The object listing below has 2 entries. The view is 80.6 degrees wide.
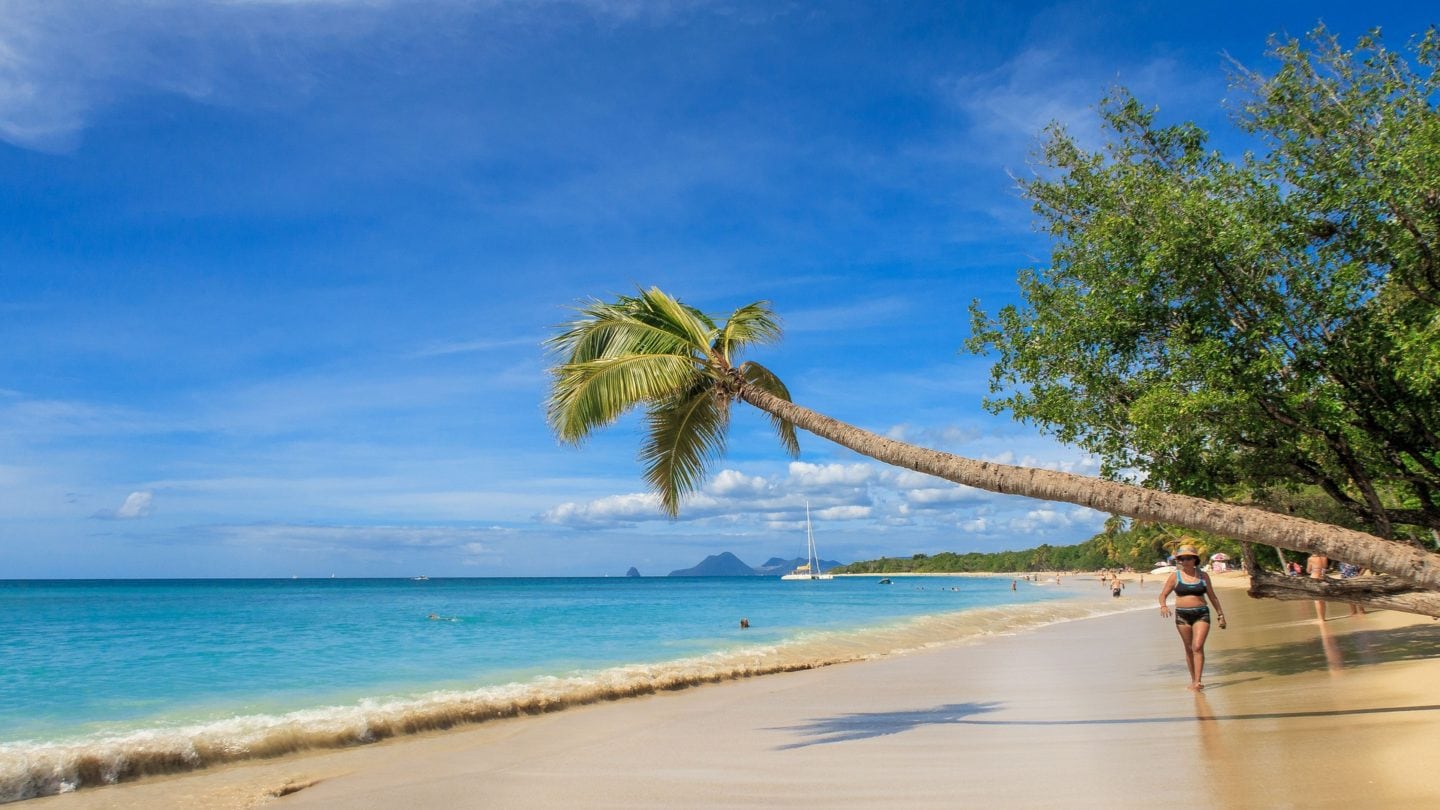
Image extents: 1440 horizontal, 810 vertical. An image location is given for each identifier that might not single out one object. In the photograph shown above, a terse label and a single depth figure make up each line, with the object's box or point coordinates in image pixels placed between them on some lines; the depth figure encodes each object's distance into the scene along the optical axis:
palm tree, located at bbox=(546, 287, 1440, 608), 4.96
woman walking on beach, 8.62
